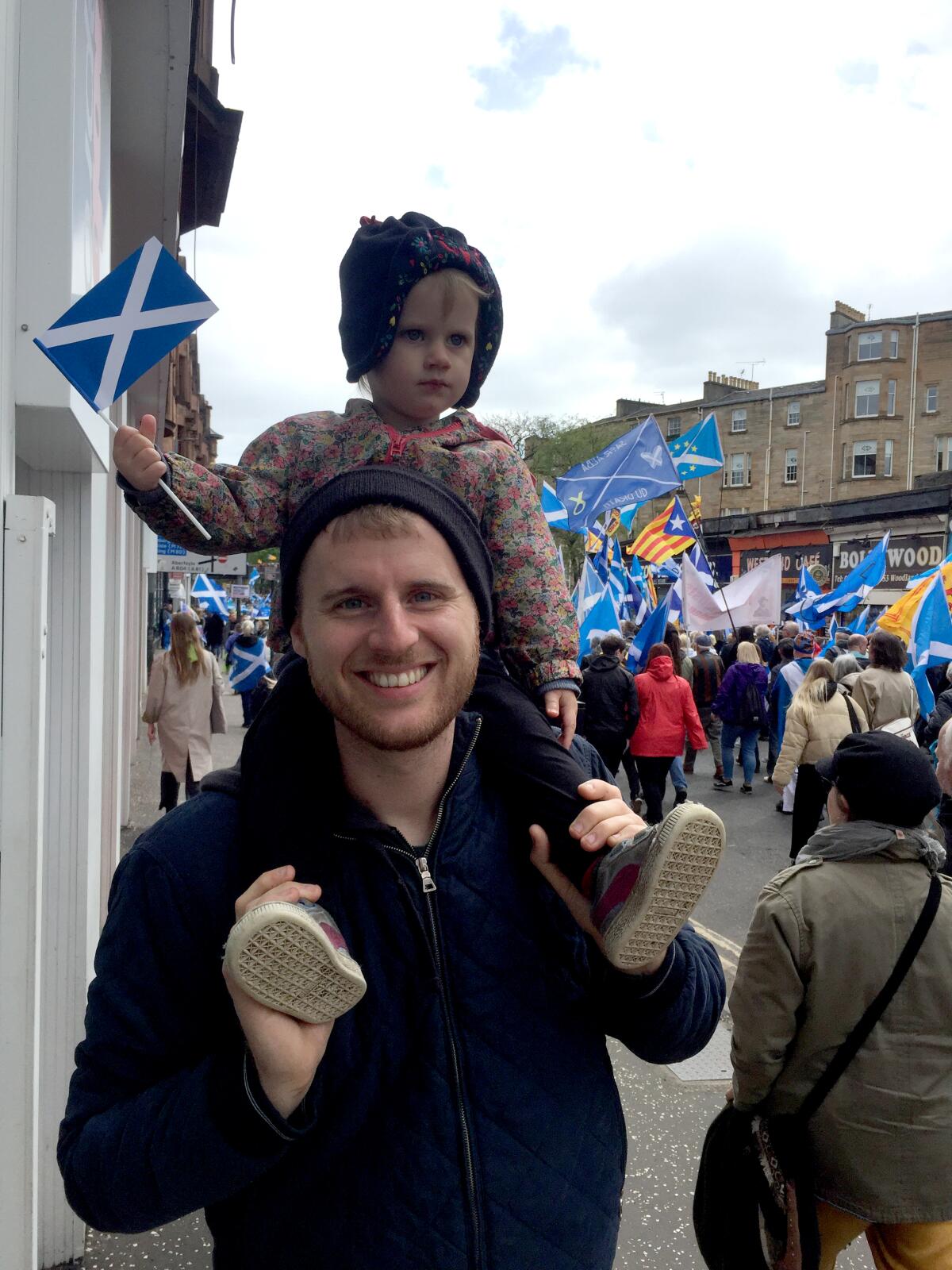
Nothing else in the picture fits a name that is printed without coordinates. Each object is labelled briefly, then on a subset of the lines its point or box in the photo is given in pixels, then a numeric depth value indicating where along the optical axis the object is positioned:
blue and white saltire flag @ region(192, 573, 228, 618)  22.95
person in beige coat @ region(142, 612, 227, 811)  8.09
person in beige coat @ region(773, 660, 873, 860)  7.73
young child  1.88
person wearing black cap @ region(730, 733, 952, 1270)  2.46
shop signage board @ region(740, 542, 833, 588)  29.47
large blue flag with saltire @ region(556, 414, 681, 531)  12.95
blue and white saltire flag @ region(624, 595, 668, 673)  10.49
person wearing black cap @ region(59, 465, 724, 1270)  1.30
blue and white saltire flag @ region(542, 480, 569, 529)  14.65
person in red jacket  9.30
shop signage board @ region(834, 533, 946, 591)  19.44
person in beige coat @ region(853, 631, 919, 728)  7.94
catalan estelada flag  15.39
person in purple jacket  11.41
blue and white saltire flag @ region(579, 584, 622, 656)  11.77
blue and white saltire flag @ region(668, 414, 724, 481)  14.98
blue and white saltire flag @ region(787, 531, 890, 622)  16.41
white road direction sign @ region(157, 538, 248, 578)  18.65
